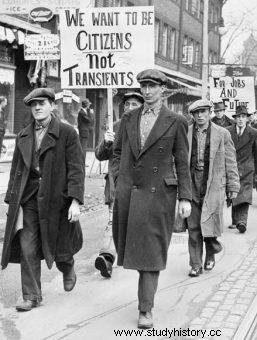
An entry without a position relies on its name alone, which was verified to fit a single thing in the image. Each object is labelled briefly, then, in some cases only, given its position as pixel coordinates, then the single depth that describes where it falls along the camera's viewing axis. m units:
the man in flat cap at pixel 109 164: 6.59
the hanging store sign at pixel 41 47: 13.39
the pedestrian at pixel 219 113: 12.63
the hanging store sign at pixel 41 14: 16.41
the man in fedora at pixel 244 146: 10.74
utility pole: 22.23
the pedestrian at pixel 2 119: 15.85
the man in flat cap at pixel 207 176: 7.15
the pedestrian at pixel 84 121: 18.81
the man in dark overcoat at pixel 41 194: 5.59
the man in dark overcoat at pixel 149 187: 5.20
